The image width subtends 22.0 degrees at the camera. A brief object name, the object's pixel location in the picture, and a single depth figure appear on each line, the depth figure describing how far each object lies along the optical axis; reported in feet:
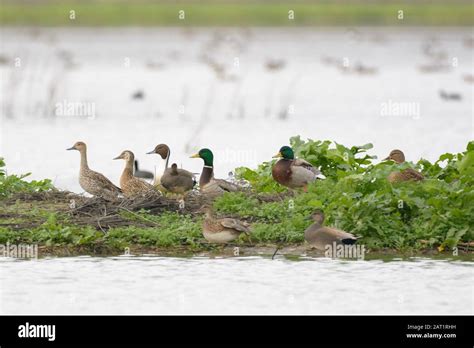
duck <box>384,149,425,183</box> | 41.93
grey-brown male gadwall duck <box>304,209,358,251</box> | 37.45
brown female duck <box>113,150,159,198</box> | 43.42
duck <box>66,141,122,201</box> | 44.86
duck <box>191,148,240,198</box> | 44.30
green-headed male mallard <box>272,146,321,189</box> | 43.37
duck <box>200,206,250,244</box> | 38.34
